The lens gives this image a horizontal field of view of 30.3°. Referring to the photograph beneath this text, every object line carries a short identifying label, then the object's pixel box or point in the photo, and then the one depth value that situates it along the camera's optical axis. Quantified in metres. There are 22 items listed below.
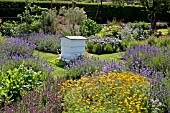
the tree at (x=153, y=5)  18.00
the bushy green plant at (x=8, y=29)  14.53
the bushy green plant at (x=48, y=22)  14.66
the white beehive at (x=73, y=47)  9.26
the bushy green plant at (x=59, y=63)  8.99
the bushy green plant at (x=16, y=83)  5.13
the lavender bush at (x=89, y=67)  6.73
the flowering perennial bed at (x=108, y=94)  4.56
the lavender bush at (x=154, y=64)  4.88
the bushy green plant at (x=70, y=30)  12.51
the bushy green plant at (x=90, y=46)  11.89
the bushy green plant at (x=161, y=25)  25.79
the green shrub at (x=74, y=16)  15.61
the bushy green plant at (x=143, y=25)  19.20
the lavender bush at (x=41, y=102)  4.39
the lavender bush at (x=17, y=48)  8.98
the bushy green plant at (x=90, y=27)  15.13
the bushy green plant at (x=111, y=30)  14.94
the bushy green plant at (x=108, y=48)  11.82
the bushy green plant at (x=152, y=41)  11.49
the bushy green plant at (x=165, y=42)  11.06
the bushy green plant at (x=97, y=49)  11.70
